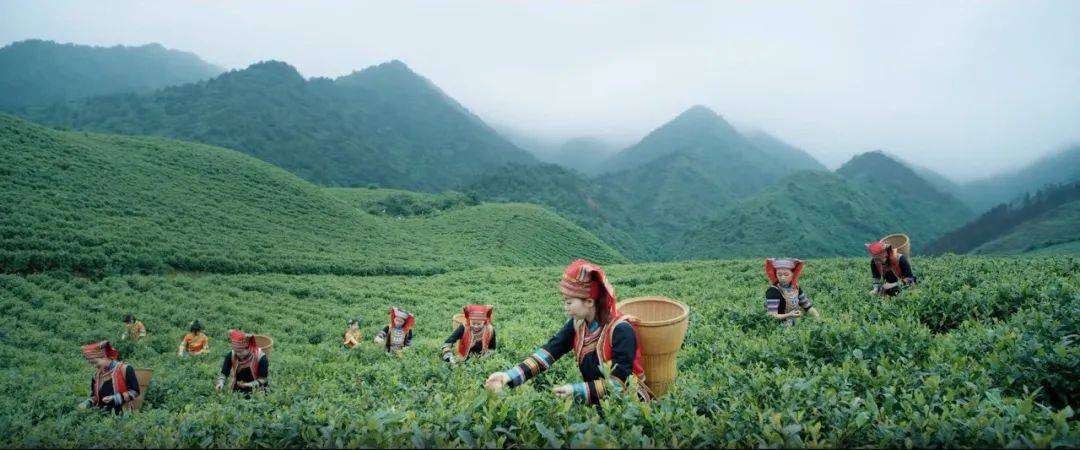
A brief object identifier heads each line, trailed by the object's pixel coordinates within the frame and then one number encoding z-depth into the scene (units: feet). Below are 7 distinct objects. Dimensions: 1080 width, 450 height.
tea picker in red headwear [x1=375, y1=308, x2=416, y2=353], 34.42
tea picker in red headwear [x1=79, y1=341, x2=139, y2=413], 23.15
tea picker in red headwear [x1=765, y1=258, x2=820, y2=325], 26.21
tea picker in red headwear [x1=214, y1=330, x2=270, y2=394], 25.32
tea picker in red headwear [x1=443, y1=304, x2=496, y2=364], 28.19
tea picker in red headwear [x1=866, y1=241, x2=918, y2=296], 30.55
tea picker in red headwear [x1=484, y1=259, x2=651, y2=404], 12.44
